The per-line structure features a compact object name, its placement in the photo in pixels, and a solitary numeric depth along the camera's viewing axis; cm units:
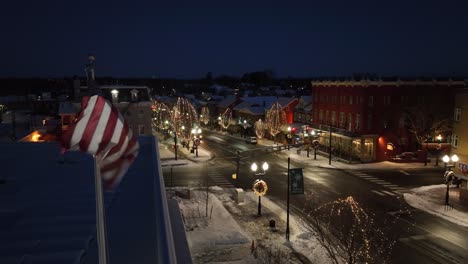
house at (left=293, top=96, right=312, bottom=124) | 6322
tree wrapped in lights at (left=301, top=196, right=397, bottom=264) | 2016
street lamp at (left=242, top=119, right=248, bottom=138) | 6878
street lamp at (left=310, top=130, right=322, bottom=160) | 5353
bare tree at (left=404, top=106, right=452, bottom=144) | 4775
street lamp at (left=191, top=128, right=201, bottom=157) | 4692
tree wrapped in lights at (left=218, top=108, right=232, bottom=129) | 7612
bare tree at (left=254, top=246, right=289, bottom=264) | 1882
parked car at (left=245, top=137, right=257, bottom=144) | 5912
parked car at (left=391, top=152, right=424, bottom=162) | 4588
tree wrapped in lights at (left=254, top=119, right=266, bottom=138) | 6162
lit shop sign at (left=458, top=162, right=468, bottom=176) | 3256
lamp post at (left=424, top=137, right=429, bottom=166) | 4697
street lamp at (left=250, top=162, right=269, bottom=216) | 2498
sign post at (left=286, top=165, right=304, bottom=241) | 2383
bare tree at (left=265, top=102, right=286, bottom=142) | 6169
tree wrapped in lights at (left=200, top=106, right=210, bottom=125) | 8129
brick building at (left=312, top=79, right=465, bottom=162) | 4741
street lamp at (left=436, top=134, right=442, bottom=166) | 4436
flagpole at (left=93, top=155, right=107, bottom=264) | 376
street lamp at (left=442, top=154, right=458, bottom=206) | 2787
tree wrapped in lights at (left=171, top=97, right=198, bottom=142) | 5675
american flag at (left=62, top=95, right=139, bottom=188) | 794
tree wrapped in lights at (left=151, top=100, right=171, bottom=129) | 7406
